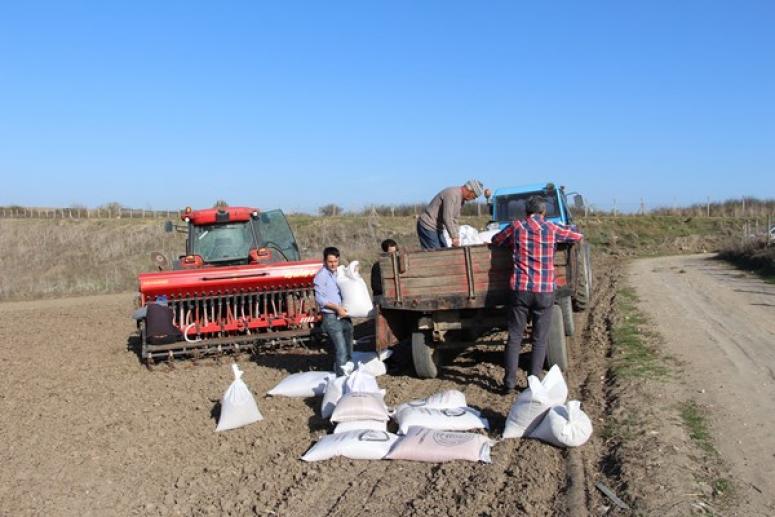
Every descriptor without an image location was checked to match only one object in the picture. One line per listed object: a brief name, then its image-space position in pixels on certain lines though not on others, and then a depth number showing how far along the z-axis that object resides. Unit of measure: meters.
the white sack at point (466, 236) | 8.48
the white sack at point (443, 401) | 5.68
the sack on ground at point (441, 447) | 4.84
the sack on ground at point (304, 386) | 7.00
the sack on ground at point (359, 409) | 5.50
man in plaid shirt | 6.37
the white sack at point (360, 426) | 5.41
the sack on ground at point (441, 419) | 5.39
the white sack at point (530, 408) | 5.15
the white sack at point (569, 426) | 4.92
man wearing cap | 8.12
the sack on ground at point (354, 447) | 5.02
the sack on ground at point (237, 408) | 6.03
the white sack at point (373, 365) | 7.73
